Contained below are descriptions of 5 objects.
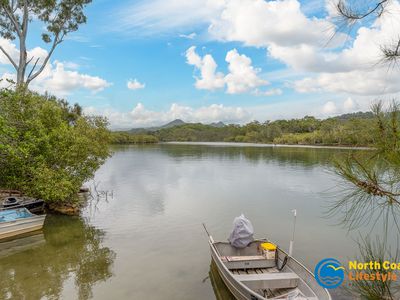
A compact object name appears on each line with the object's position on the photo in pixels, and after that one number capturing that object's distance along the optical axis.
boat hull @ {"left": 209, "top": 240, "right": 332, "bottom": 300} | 7.47
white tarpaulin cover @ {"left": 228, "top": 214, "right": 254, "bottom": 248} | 10.80
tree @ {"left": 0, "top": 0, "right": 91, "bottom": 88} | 21.73
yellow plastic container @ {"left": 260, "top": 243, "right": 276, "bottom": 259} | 10.08
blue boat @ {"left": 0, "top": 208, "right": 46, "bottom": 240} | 13.27
